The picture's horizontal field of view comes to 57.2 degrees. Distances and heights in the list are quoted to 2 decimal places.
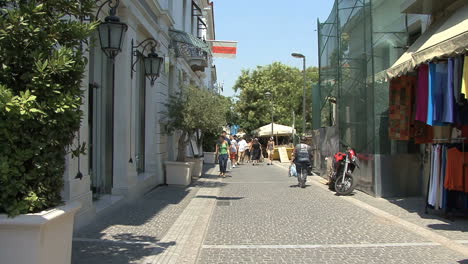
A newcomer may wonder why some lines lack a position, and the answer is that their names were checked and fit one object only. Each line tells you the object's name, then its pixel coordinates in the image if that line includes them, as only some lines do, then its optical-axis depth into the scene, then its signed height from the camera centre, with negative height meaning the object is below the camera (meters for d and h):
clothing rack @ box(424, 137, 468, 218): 7.65 -0.02
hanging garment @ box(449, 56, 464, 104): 7.34 +1.09
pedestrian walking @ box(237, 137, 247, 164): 27.72 -0.49
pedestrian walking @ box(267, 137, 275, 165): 27.81 -0.50
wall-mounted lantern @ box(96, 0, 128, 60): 7.02 +1.82
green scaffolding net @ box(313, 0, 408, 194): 11.09 +2.16
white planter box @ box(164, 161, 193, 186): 13.81 -0.97
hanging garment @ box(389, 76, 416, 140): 9.82 +0.82
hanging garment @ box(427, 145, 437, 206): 8.14 -0.79
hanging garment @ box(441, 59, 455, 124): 7.50 +0.79
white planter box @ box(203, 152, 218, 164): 27.31 -0.91
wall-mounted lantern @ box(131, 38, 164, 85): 10.84 +2.06
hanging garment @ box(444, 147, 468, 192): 7.60 -0.53
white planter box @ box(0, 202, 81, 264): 3.36 -0.75
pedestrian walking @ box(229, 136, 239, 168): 24.09 -0.49
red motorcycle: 11.73 -0.83
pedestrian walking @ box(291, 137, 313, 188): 13.50 -0.54
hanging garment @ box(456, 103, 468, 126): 7.68 +0.49
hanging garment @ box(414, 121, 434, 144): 9.97 +0.21
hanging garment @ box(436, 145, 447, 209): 7.89 -0.67
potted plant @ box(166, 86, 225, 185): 13.52 +0.85
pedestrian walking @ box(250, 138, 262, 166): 27.84 -0.62
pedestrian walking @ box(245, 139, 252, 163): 30.08 -0.69
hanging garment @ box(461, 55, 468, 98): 6.87 +0.98
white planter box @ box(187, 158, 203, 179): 17.03 -1.04
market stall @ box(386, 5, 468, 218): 7.36 +0.81
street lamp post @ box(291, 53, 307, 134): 25.10 +5.08
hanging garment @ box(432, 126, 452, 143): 9.15 +0.20
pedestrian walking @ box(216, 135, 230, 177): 17.15 -0.42
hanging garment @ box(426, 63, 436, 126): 7.88 +0.85
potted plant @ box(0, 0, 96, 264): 3.34 +0.17
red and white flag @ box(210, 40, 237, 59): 24.97 +5.48
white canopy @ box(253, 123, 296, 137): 33.52 +0.96
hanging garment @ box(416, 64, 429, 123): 8.30 +0.95
